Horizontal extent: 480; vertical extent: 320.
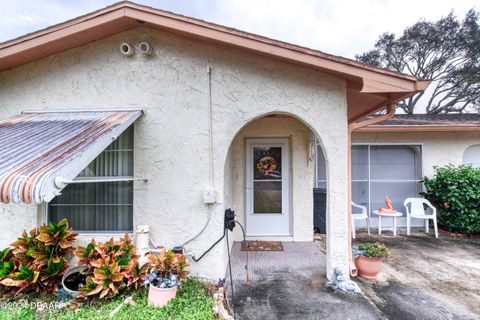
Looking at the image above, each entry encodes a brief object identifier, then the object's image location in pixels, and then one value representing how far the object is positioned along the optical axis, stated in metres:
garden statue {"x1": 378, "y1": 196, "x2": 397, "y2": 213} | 7.60
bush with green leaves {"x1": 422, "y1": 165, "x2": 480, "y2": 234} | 7.52
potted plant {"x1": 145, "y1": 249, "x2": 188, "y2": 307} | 3.62
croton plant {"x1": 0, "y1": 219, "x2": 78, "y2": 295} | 3.92
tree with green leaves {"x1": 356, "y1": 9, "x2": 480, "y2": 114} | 21.67
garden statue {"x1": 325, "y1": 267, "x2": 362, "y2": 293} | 4.20
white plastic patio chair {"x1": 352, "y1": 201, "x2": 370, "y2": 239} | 7.35
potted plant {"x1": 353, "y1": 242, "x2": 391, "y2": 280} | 4.62
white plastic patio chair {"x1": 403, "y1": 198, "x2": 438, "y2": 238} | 7.75
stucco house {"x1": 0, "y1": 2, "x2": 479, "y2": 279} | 4.29
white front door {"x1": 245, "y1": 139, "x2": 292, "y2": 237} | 7.10
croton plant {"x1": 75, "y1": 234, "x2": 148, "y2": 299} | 3.71
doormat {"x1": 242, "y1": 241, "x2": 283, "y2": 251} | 6.30
